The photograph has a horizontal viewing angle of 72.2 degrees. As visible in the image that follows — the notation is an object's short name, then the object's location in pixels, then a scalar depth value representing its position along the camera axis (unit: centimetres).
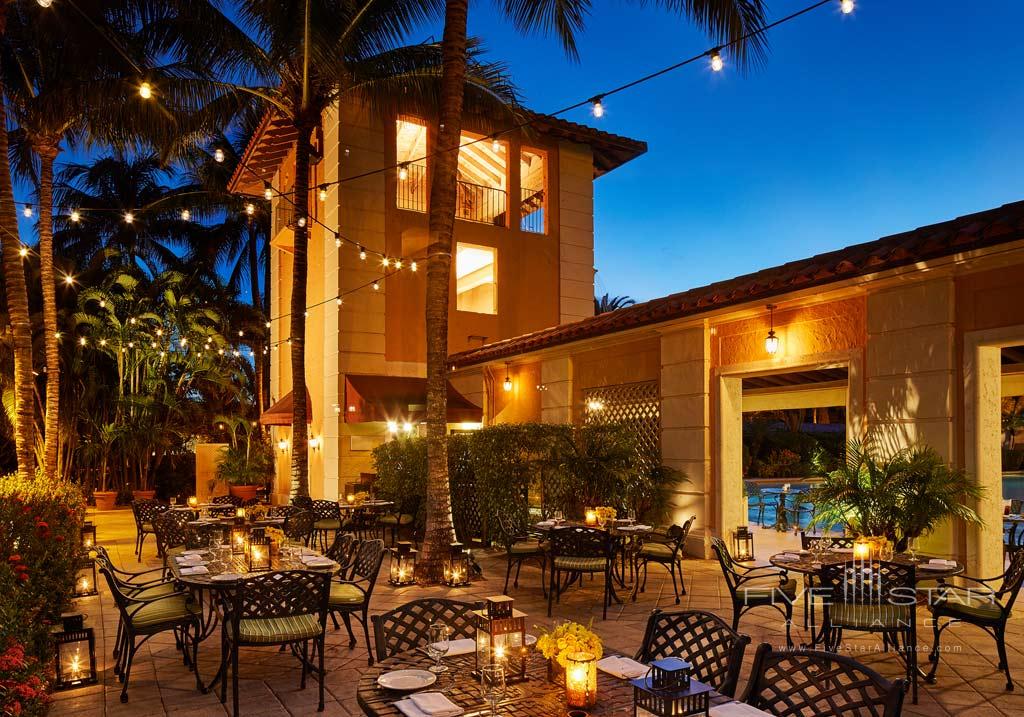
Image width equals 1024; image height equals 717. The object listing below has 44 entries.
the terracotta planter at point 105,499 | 1852
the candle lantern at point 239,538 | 632
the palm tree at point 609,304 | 3909
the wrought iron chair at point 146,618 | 501
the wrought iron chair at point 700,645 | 300
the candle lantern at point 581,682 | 264
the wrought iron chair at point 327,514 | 1092
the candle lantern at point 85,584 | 815
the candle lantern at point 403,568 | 841
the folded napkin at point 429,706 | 258
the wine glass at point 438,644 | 300
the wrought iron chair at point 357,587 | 573
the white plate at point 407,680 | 282
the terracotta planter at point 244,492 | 1927
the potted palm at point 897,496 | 657
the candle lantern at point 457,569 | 841
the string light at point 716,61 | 604
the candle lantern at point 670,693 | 239
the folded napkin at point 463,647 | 327
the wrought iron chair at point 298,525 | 891
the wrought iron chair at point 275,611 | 467
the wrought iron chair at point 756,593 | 588
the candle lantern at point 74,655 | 508
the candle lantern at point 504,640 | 298
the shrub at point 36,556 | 398
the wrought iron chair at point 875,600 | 504
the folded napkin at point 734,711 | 251
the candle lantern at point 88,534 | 947
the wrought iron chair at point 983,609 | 505
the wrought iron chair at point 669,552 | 784
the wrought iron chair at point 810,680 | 256
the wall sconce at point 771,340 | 889
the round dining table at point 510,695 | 263
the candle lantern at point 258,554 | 565
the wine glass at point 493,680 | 268
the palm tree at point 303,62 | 1057
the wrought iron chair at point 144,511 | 1041
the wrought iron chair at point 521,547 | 793
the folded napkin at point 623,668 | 294
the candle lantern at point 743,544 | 953
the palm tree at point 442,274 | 858
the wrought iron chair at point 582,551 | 709
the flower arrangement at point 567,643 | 273
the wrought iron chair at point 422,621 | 359
